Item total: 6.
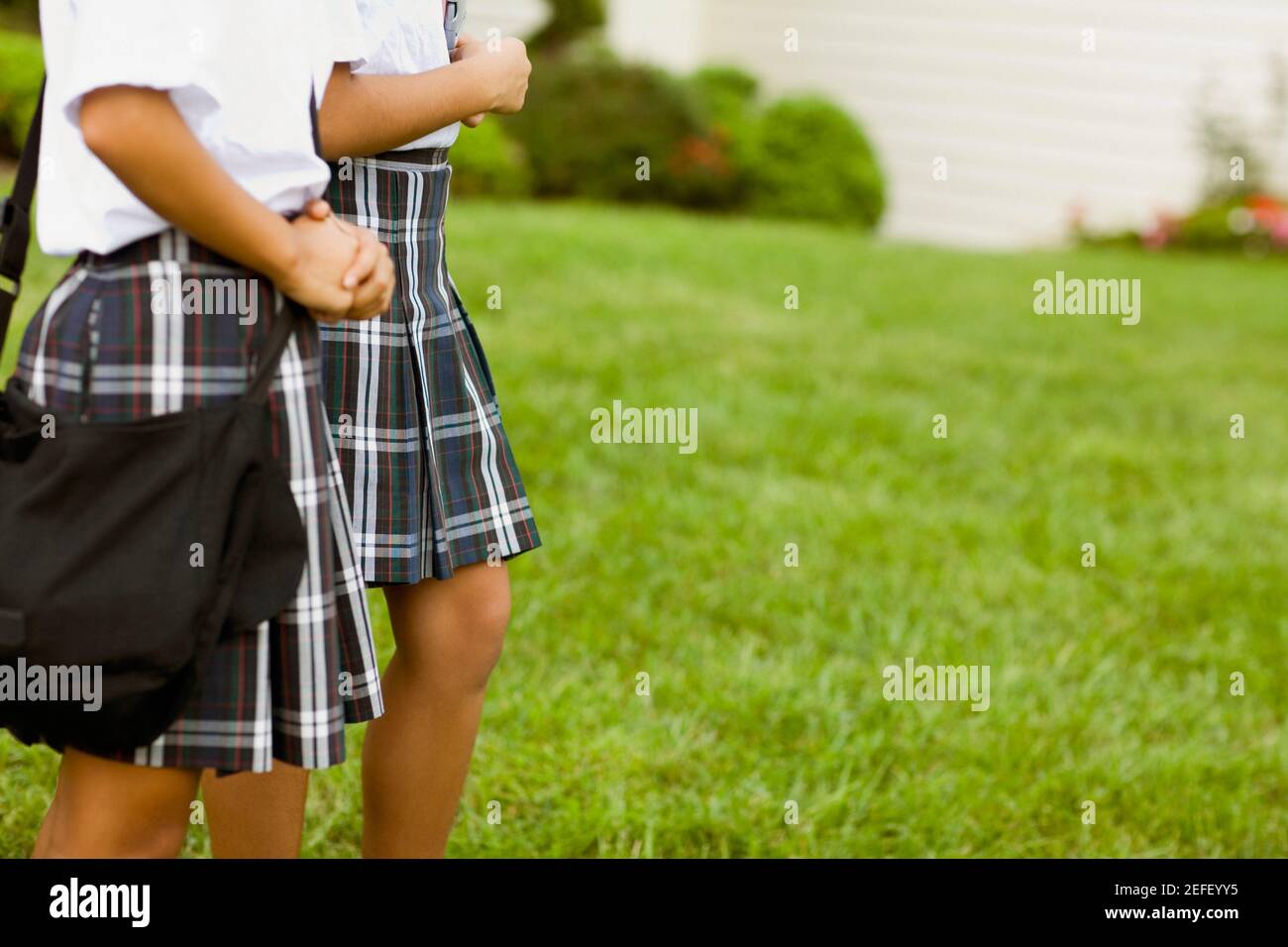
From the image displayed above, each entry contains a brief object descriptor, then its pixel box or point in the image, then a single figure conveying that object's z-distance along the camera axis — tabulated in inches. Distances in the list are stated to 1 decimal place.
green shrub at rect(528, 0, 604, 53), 473.4
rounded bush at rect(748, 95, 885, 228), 495.8
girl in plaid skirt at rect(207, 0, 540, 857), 62.3
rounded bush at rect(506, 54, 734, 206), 437.7
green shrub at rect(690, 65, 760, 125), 506.9
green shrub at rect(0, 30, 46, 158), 315.3
